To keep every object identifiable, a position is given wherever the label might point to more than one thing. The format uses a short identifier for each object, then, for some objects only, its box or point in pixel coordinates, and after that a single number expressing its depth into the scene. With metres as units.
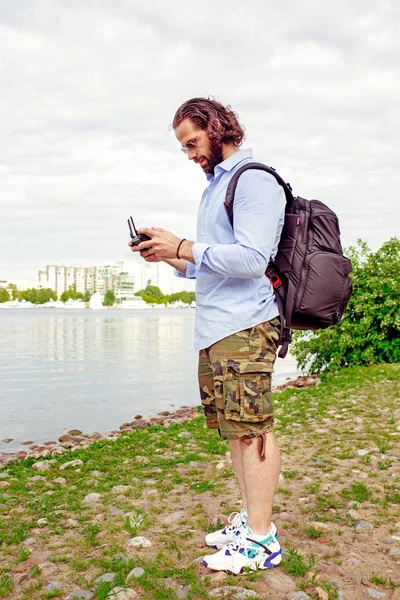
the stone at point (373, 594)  3.20
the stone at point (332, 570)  3.50
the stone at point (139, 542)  4.00
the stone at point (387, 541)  3.92
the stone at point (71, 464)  6.71
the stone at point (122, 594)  3.27
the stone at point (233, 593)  3.21
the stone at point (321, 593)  3.18
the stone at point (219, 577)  3.43
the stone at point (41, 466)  6.77
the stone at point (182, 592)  3.25
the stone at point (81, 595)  3.29
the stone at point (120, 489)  5.40
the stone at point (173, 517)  4.49
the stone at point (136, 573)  3.50
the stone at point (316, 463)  5.86
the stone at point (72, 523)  4.56
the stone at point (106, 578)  3.47
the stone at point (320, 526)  4.15
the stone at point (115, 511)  4.73
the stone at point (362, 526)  4.13
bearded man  3.28
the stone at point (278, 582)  3.32
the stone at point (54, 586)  3.43
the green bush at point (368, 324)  13.52
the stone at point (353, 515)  4.37
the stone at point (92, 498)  5.19
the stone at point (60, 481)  6.01
